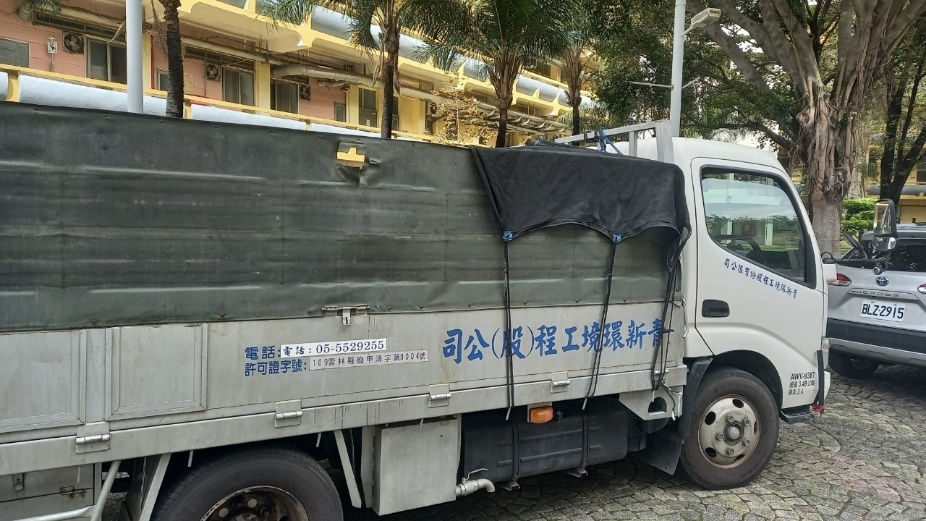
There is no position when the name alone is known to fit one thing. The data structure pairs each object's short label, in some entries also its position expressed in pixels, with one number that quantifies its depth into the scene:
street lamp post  10.70
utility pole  6.51
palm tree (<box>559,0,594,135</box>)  15.98
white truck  2.42
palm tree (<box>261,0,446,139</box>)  10.66
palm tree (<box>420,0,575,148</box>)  10.36
